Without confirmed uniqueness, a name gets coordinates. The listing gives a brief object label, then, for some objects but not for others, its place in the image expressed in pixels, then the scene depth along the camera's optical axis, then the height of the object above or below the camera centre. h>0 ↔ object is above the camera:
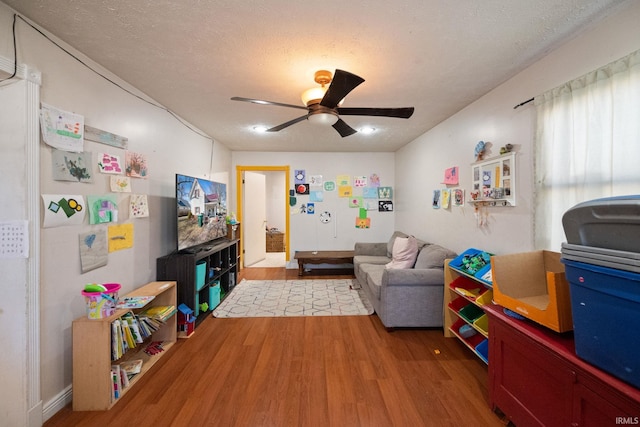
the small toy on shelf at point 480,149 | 2.36 +0.59
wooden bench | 4.43 -0.85
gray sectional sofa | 2.55 -0.89
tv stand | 2.59 -0.71
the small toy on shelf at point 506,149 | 2.04 +0.52
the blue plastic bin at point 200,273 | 2.68 -0.70
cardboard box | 1.41 -0.46
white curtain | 1.28 +0.40
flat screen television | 2.62 -0.01
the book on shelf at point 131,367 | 1.86 -1.19
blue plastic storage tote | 0.90 -0.42
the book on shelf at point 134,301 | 1.86 -0.71
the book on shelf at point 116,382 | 1.66 -1.16
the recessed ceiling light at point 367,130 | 3.37 +1.12
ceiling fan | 1.86 +0.80
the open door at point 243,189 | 4.85 +0.42
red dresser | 0.95 -0.79
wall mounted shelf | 2.02 +0.26
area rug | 3.04 -1.23
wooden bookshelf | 1.60 -0.99
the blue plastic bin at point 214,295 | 3.04 -1.06
